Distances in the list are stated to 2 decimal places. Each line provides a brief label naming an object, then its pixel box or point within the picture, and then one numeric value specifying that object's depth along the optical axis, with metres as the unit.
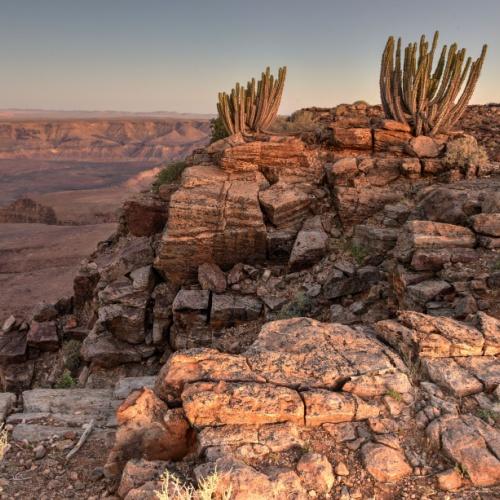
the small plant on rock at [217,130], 14.87
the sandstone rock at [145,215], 11.52
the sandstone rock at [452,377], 3.98
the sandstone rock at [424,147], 10.12
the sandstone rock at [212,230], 9.23
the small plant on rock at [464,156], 9.41
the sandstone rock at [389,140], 10.57
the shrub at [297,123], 13.37
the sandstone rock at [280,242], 9.34
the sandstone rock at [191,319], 8.91
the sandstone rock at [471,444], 3.17
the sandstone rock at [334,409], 3.66
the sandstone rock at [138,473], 3.22
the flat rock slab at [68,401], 5.45
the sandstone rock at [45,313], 12.75
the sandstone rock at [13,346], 11.56
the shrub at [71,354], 10.83
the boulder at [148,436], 3.63
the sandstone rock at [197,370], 4.02
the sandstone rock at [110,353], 9.71
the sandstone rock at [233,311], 8.70
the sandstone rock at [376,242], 8.30
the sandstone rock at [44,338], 11.77
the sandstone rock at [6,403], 5.11
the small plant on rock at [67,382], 9.23
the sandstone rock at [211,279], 9.22
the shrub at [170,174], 14.08
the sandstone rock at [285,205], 9.41
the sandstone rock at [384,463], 3.20
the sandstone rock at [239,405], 3.60
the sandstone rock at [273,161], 10.35
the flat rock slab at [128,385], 5.95
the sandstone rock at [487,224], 6.70
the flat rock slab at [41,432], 4.47
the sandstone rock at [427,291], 6.17
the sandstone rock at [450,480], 3.11
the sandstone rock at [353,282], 7.86
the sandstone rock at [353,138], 10.70
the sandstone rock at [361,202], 9.28
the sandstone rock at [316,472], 3.08
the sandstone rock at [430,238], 6.78
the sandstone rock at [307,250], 8.93
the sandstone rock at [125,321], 9.70
